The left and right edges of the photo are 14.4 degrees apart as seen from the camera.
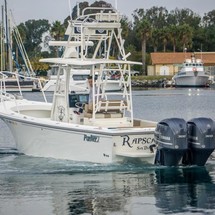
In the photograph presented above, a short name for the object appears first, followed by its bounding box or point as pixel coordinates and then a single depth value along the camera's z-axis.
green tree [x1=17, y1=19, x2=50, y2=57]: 145.75
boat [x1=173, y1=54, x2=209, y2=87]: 102.06
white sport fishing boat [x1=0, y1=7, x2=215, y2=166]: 20.70
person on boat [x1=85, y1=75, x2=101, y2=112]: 22.58
